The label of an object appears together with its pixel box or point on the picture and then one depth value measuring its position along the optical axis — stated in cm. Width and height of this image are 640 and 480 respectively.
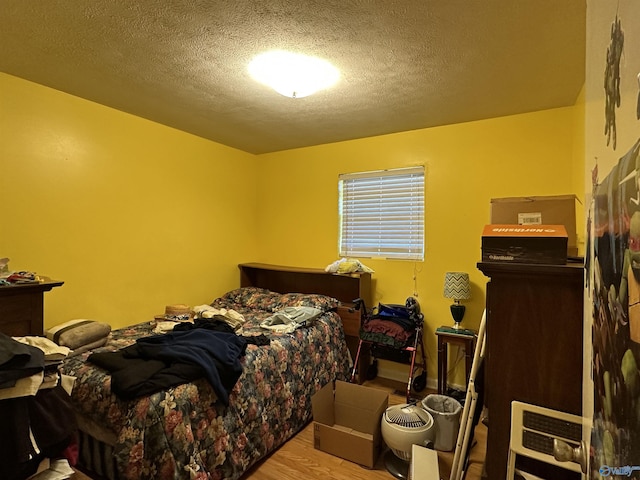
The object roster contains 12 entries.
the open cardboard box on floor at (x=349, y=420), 216
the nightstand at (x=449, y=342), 275
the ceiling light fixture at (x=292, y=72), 201
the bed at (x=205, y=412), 162
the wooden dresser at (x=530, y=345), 114
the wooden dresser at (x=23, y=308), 196
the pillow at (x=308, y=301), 321
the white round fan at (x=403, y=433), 203
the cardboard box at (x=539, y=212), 192
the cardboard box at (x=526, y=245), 121
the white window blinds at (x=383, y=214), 337
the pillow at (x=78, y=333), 218
